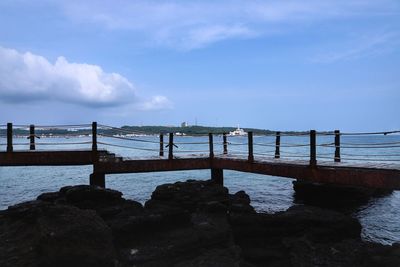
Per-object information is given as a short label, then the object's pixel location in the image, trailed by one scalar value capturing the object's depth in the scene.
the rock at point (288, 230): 11.05
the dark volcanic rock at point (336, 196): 18.89
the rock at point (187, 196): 13.83
